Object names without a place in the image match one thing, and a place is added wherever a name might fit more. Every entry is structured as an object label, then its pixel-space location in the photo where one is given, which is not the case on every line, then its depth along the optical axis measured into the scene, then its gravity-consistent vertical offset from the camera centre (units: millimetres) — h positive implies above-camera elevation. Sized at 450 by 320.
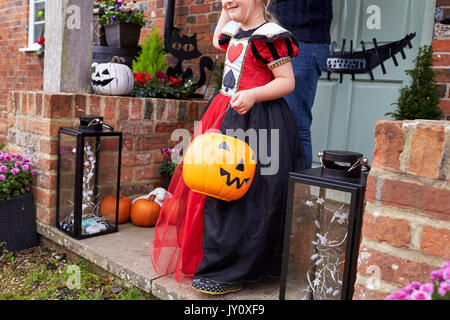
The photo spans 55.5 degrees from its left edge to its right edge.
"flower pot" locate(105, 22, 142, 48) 3719 +557
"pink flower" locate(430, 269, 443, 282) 935 -334
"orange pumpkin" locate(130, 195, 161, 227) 2502 -656
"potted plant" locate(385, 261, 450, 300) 887 -354
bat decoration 2762 +392
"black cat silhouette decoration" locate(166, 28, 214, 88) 3562 +412
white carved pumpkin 2561 +108
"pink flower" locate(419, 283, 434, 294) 893 -348
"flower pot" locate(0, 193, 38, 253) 2357 -743
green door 2699 +235
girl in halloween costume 1668 -343
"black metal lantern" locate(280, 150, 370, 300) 1309 -371
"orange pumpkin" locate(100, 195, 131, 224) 2396 -616
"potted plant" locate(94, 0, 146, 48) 3729 +652
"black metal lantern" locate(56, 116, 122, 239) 2254 -463
